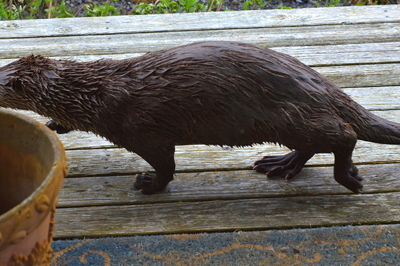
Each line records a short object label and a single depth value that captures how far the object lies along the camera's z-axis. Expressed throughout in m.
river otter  2.11
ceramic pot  1.76
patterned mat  2.08
